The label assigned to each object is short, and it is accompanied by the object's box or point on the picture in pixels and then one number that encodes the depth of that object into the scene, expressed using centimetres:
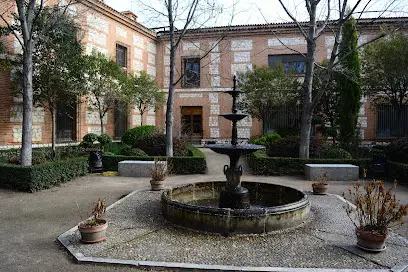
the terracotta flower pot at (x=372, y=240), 378
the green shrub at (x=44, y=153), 895
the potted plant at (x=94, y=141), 1252
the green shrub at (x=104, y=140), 1273
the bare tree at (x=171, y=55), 1065
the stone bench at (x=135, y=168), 959
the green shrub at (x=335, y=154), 1097
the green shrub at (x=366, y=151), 1199
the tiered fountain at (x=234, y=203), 446
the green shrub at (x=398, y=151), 955
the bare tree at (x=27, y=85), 806
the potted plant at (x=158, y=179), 739
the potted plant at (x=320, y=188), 703
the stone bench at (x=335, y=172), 911
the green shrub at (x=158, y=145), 1174
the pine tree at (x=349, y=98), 1389
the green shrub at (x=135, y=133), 1354
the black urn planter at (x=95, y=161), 1022
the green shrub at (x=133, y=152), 1122
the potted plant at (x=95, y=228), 403
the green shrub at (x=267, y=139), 1352
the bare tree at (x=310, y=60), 959
